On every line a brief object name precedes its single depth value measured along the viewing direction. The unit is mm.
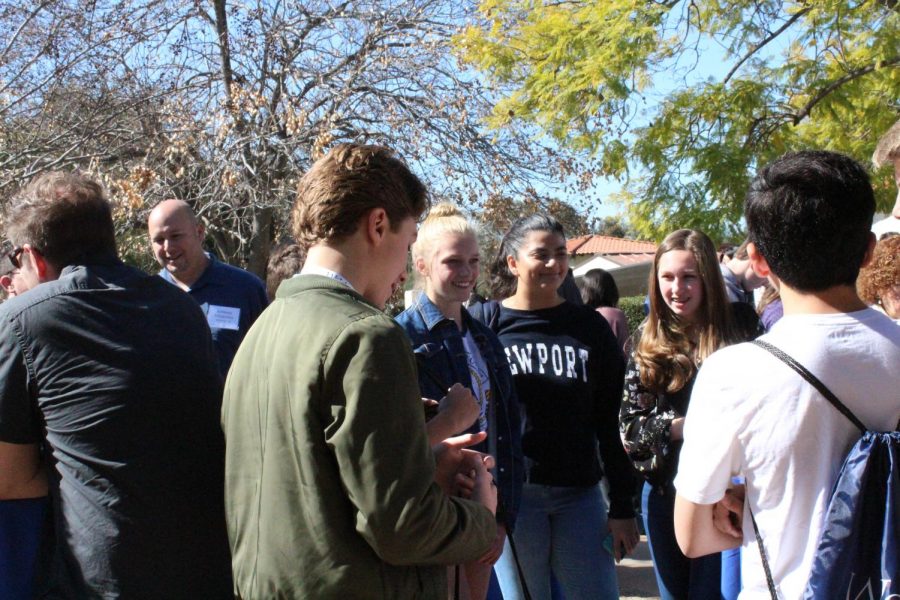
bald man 4828
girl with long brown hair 3400
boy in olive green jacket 1679
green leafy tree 8750
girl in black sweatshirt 3586
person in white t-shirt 1640
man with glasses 2209
